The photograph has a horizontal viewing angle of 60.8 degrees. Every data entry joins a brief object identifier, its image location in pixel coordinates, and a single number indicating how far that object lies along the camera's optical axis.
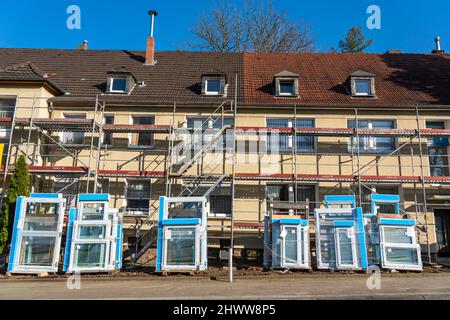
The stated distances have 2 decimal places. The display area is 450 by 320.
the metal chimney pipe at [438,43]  22.66
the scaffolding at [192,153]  13.94
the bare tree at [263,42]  28.27
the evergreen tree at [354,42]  31.75
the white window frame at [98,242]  11.37
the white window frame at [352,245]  11.40
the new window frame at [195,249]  11.32
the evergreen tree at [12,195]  12.59
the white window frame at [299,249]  11.49
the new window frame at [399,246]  11.45
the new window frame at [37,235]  11.38
